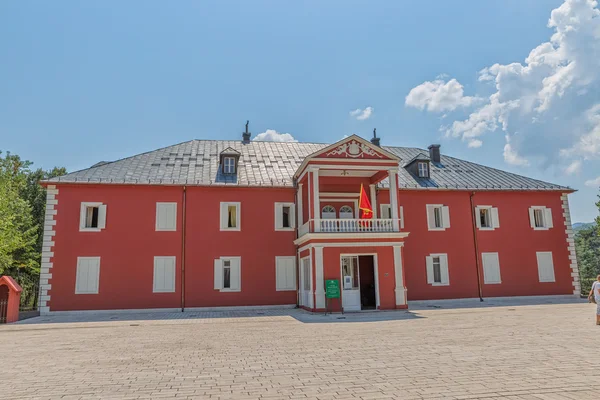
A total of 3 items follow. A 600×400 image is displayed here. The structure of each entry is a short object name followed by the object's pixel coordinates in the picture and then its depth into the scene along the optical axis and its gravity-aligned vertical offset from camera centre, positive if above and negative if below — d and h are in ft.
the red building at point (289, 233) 65.16 +6.38
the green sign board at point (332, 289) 59.88 -2.85
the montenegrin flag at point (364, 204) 66.33 +10.35
